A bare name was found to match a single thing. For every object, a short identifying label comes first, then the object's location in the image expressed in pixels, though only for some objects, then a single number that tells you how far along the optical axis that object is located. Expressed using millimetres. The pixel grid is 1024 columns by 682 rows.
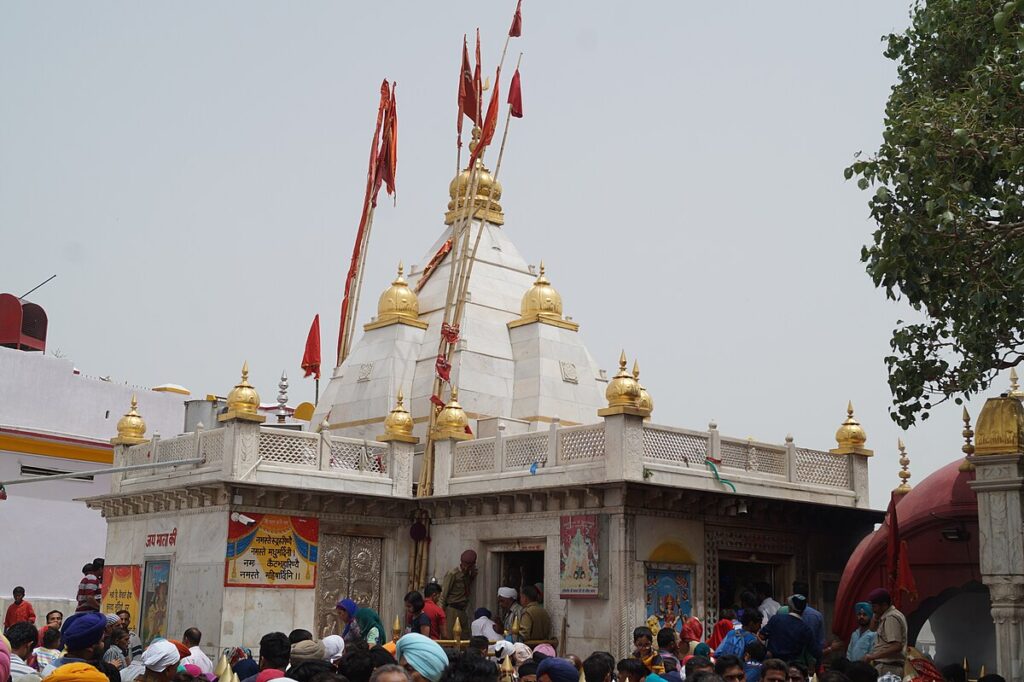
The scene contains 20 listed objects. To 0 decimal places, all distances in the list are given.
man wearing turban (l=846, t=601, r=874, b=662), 12078
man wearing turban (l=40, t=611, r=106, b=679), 7906
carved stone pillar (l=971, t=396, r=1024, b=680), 11492
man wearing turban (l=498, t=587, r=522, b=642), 18984
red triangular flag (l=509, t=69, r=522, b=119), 26969
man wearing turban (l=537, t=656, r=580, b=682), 6770
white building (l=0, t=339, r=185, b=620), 30062
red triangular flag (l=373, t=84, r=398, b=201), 31297
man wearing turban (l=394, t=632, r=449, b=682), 6594
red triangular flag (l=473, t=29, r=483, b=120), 27516
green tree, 11898
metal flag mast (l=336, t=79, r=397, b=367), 30891
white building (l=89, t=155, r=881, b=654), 18641
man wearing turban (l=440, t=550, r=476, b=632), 20516
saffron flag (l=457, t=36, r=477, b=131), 27578
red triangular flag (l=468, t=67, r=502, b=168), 26672
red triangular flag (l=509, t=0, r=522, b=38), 27625
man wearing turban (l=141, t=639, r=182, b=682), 7988
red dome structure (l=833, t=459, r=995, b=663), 15328
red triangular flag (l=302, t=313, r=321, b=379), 30281
